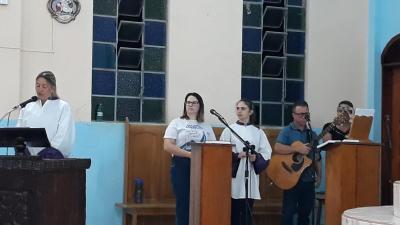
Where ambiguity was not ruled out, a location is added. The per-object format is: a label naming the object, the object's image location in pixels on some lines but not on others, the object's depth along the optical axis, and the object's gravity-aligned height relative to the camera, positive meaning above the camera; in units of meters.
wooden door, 7.86 -0.14
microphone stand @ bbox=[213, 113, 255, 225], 6.44 -0.43
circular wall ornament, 7.27 +1.01
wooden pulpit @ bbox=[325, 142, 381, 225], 5.91 -0.49
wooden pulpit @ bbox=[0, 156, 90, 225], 4.62 -0.51
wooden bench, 7.42 -0.59
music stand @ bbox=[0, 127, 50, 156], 4.80 -0.18
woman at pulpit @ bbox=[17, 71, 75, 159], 5.52 -0.04
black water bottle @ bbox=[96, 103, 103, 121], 7.56 -0.01
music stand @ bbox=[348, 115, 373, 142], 6.16 -0.09
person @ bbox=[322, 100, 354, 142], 7.05 -0.11
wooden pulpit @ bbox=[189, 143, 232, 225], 6.09 -0.59
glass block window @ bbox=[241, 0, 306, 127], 8.33 +0.67
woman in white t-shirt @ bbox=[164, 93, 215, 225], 6.70 -0.25
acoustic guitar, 6.87 -0.47
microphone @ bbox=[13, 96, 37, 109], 5.19 +0.06
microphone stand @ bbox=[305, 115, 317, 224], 6.86 -0.34
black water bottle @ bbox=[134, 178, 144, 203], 7.37 -0.79
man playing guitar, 6.86 -0.37
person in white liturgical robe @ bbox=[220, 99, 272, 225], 6.61 -0.40
